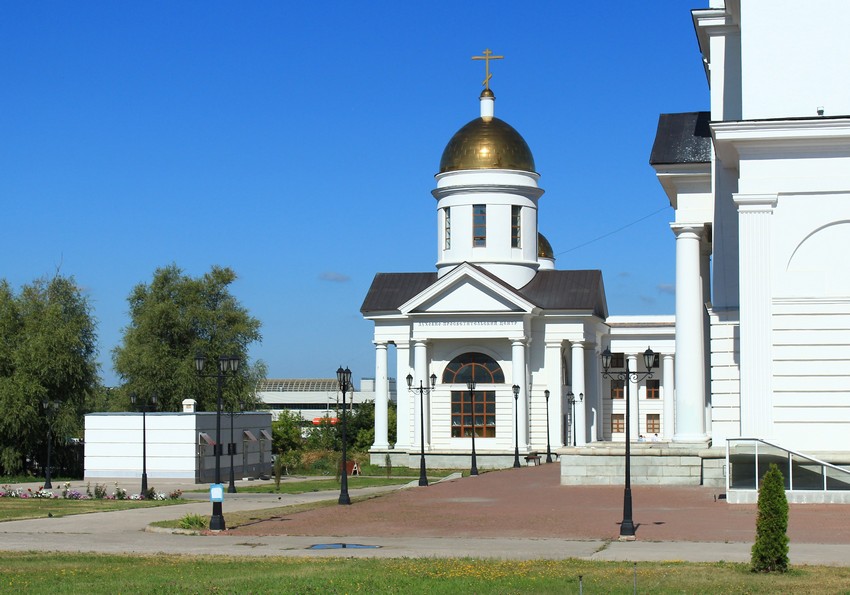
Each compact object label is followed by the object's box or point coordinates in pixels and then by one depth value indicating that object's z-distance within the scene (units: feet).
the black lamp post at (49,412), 145.95
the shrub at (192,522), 82.69
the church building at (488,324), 205.05
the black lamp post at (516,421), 176.45
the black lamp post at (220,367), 95.89
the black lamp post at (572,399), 210.98
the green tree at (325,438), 244.01
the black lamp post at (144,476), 130.34
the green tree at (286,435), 232.73
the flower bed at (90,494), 121.29
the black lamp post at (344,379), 112.78
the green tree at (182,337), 251.19
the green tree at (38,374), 181.47
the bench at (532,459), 186.80
